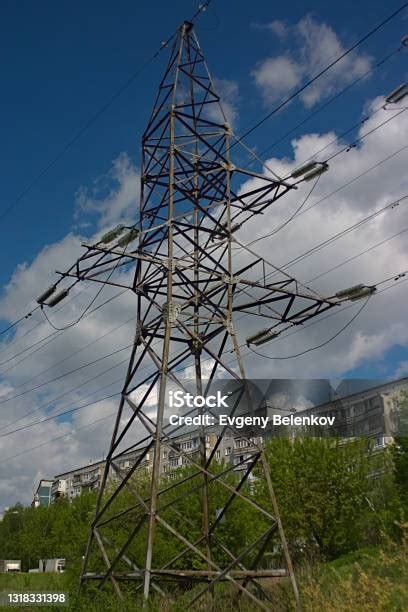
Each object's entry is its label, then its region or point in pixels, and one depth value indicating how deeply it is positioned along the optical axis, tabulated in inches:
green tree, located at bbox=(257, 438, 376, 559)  1432.1
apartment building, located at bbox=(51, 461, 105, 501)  5068.9
